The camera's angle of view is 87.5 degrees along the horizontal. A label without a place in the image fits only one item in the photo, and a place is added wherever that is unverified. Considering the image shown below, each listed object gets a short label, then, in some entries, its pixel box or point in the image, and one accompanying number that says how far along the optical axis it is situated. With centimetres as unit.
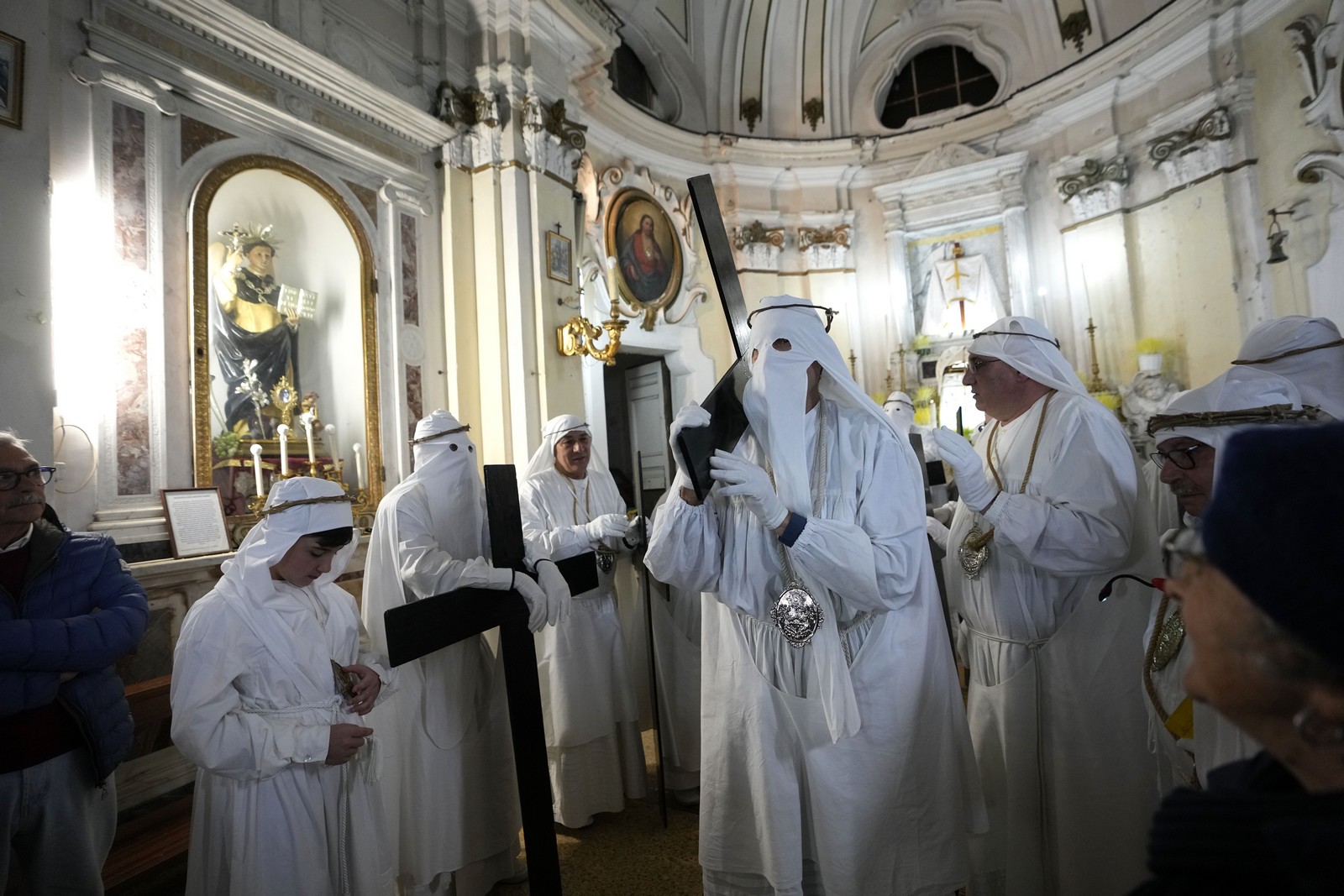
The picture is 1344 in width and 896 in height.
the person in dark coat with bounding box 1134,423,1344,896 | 67
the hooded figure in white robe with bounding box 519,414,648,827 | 380
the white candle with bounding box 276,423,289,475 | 473
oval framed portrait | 848
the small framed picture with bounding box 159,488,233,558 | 416
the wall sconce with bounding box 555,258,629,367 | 690
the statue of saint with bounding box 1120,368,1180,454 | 841
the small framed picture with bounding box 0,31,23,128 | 331
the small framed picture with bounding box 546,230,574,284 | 691
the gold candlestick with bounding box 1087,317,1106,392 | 890
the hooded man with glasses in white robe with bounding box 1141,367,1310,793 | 192
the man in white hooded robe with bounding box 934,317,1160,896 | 249
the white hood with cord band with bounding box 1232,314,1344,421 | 247
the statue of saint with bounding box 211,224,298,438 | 466
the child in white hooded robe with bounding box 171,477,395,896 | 199
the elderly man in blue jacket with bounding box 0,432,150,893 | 217
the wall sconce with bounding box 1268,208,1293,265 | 752
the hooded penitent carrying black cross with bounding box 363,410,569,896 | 296
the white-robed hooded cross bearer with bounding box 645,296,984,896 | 217
